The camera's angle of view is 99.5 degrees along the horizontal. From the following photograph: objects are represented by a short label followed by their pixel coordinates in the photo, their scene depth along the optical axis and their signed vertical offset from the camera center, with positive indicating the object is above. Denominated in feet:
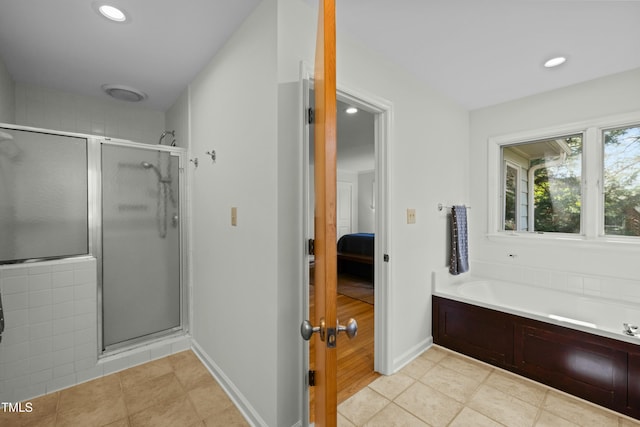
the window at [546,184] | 8.39 +0.92
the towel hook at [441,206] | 8.49 +0.17
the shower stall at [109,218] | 6.17 -0.15
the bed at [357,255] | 16.28 -2.74
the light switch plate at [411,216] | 7.32 -0.12
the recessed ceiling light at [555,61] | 6.62 +3.74
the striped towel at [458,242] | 8.73 -1.02
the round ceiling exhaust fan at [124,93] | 8.28 +3.81
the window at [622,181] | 7.39 +0.84
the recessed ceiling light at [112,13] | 5.07 +3.84
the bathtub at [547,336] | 5.53 -3.01
